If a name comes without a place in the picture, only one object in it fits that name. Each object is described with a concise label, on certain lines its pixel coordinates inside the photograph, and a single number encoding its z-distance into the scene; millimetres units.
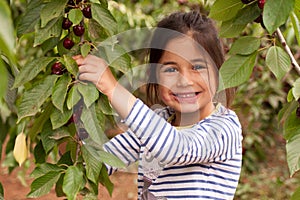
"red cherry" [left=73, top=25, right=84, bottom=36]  1271
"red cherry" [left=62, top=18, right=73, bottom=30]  1289
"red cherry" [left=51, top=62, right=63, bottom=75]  1240
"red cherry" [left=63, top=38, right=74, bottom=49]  1310
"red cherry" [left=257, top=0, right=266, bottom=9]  1260
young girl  1270
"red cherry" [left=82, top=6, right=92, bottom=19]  1271
